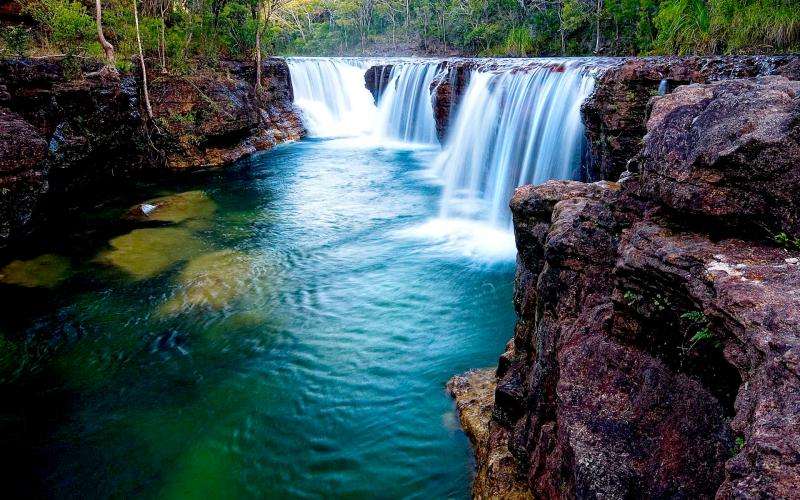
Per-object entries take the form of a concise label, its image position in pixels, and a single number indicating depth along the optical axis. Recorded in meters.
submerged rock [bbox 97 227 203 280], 10.86
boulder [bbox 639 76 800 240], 3.09
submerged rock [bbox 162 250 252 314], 9.48
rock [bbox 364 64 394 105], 26.56
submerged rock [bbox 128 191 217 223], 13.95
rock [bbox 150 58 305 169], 19.39
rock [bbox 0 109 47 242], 10.55
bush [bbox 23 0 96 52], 15.07
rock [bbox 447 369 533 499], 4.40
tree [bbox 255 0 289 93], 24.66
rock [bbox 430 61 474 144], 18.34
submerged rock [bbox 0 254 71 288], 10.37
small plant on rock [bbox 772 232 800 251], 2.95
